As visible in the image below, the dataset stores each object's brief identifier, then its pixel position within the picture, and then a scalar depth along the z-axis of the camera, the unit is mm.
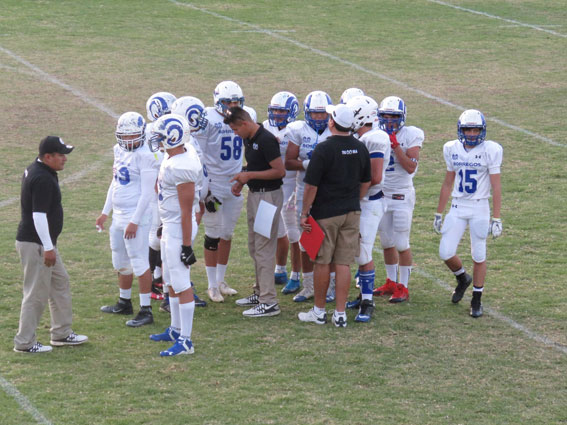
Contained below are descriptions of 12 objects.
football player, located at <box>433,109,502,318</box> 17422
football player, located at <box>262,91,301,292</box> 18453
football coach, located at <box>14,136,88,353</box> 15062
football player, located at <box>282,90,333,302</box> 18078
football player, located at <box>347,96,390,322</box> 17094
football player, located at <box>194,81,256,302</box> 18281
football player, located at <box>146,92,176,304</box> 17844
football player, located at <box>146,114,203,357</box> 15266
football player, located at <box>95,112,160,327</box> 16547
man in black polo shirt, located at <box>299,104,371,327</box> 16344
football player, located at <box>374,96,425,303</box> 17906
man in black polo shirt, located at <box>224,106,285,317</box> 17109
